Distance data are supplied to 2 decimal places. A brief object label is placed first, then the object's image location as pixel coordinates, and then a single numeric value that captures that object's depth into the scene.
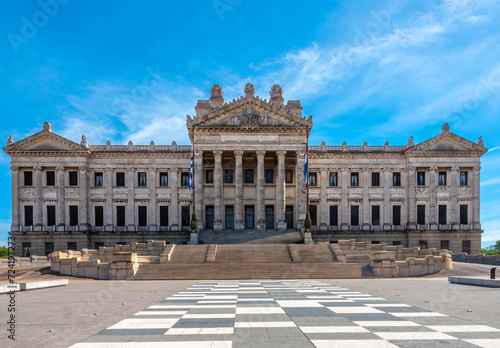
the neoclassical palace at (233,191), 52.25
